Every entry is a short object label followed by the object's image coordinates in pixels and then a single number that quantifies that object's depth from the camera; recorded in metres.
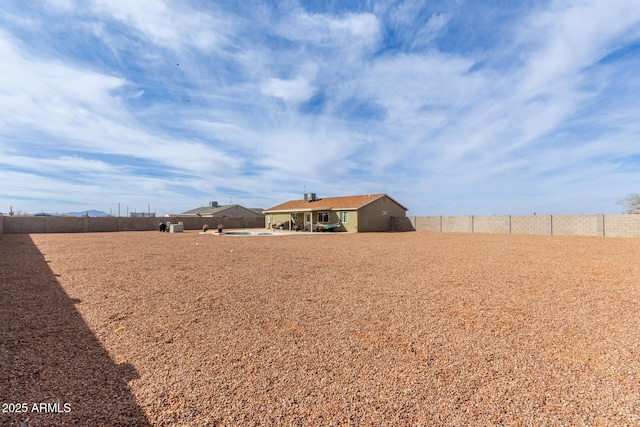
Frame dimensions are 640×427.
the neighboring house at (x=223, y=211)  46.84
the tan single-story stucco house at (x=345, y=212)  29.44
